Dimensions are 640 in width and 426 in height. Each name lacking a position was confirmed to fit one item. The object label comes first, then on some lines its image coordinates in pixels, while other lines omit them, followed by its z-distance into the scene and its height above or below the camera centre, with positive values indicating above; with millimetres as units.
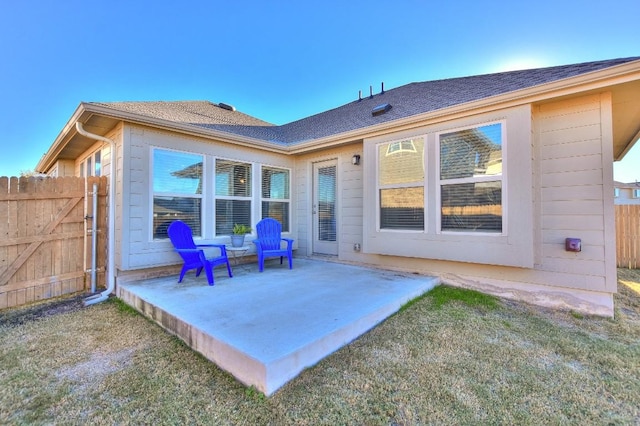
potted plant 4848 -291
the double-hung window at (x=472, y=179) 3703 +517
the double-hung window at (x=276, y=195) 5727 +484
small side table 5227 -689
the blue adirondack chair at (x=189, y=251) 3863 -463
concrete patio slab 2016 -936
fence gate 3582 -243
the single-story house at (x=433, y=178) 3369 +593
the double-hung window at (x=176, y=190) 4309 +451
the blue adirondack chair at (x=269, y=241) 4797 -419
